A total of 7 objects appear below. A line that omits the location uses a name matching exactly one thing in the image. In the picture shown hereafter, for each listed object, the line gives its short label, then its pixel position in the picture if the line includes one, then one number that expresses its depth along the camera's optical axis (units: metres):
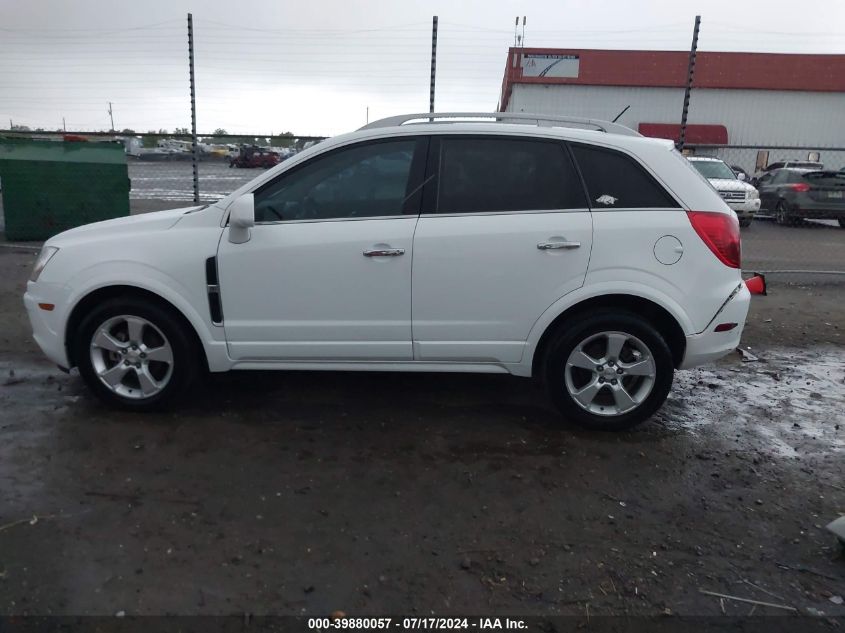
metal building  36.00
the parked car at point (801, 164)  22.69
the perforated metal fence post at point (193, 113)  9.95
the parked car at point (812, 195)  16.03
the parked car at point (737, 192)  15.69
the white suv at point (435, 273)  4.17
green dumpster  9.88
